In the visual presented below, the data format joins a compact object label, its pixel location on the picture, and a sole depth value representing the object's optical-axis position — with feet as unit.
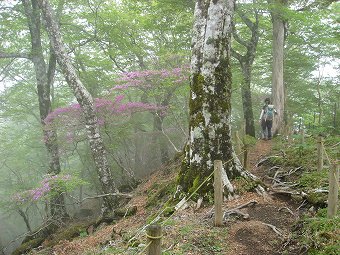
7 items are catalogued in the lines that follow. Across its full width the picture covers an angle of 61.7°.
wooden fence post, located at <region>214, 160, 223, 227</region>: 14.64
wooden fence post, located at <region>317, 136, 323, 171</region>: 20.72
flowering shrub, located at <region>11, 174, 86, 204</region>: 28.17
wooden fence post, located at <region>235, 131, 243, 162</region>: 30.09
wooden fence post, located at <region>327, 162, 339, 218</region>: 11.94
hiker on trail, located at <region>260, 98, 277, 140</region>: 38.60
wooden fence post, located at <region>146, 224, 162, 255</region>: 8.32
